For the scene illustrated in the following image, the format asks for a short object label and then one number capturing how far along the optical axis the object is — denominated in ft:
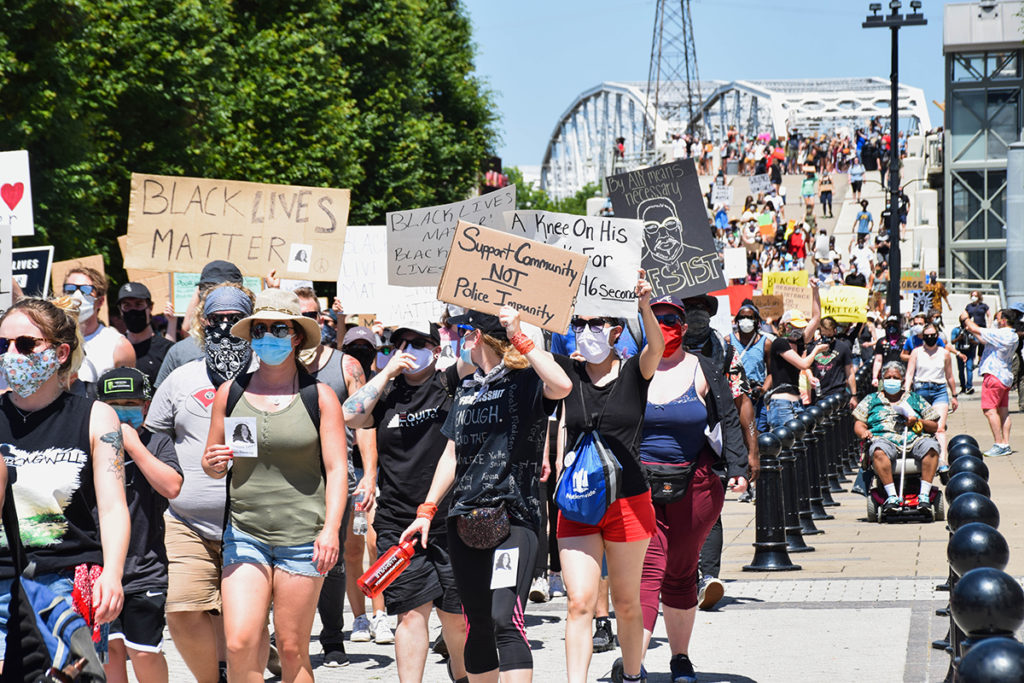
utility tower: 355.15
